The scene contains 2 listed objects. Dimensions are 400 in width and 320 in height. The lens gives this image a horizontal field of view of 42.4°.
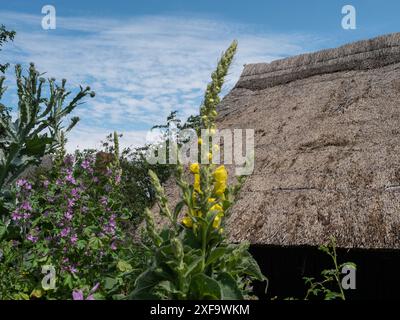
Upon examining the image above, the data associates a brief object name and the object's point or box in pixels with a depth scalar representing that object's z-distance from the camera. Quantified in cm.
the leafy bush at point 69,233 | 376
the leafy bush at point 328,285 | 617
